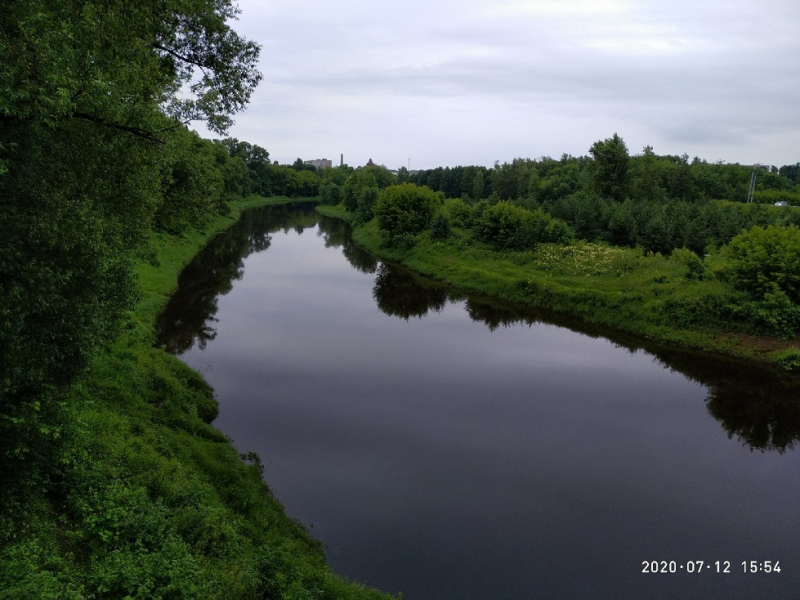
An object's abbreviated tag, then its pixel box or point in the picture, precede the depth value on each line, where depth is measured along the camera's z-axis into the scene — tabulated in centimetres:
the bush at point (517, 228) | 4191
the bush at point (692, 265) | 2997
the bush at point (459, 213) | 5028
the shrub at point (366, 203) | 7194
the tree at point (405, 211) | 5209
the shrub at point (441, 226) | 4800
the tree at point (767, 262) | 2544
